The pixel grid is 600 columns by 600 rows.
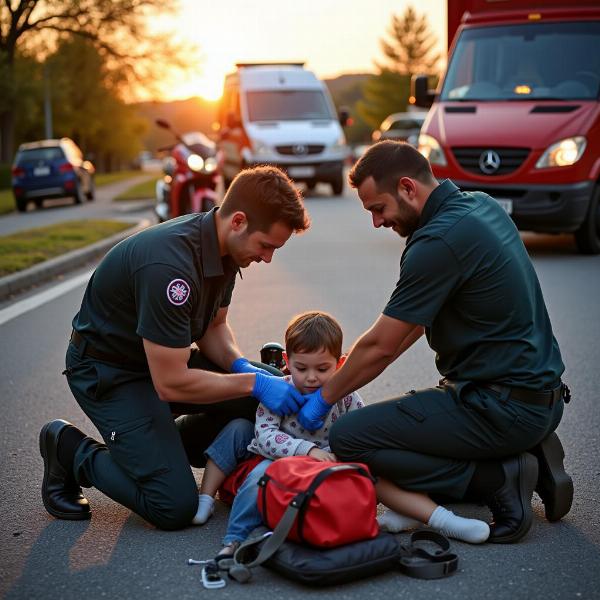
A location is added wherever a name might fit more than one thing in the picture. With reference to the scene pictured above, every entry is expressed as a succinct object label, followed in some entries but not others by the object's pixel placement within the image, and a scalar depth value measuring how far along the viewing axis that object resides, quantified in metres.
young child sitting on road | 4.21
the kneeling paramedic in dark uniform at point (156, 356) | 4.36
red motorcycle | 14.69
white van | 23.20
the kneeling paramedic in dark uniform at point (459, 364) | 4.26
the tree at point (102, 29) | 48.72
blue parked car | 26.98
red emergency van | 12.04
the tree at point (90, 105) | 56.12
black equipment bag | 3.79
